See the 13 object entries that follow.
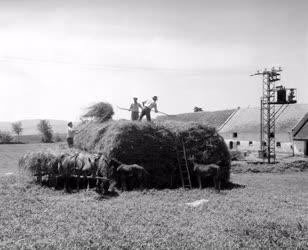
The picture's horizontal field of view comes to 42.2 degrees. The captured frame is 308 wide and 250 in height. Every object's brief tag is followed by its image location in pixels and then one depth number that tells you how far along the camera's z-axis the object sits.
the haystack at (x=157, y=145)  20.88
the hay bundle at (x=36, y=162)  20.84
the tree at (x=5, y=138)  85.75
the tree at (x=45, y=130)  90.19
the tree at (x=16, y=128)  121.85
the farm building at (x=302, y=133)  48.81
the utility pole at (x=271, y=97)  49.34
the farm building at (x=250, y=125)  53.34
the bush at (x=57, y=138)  89.55
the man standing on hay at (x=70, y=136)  23.23
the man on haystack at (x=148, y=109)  23.06
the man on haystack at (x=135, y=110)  23.53
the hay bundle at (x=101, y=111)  24.80
